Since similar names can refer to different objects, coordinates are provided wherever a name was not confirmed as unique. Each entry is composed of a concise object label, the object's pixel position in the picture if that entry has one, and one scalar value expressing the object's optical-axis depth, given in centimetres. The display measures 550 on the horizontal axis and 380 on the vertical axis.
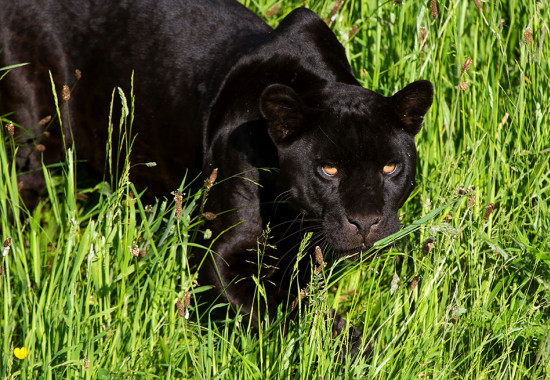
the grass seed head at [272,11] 1023
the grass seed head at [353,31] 966
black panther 700
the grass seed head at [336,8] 984
